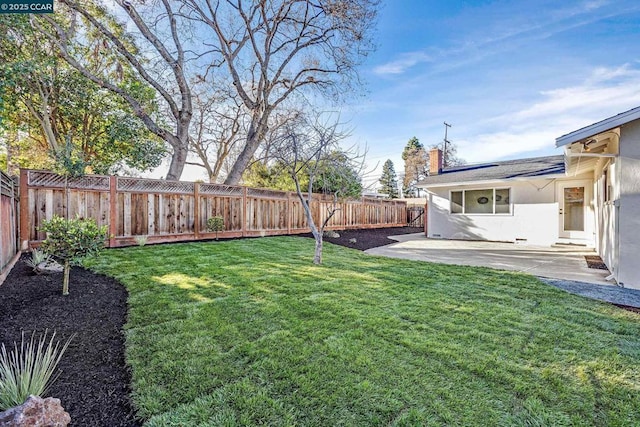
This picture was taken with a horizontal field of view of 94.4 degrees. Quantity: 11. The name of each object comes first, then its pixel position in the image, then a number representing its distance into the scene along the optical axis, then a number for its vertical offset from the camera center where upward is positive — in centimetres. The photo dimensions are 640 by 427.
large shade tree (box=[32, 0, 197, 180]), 979 +566
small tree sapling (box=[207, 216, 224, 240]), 871 -39
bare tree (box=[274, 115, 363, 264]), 608 +130
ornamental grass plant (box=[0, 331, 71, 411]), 171 -108
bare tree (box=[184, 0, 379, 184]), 1108 +673
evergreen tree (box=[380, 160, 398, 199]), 3273 +340
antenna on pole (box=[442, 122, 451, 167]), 2510 +681
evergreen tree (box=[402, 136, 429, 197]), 3459 +555
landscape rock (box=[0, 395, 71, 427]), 146 -105
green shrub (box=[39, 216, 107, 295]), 351 -37
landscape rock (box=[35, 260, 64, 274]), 445 -90
